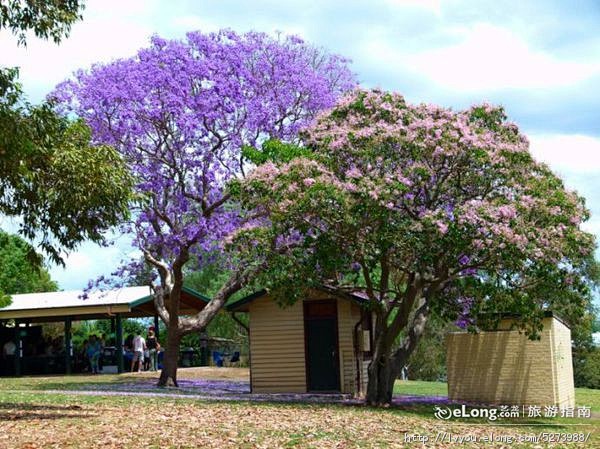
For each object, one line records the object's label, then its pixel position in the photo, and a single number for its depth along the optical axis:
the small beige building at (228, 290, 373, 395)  24.88
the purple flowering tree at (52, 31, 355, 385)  25.03
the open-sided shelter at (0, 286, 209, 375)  32.37
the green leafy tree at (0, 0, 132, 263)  13.45
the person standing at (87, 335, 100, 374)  33.19
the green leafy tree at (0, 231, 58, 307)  50.97
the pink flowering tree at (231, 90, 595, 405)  18.20
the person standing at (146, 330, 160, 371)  34.41
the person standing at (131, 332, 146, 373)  33.06
